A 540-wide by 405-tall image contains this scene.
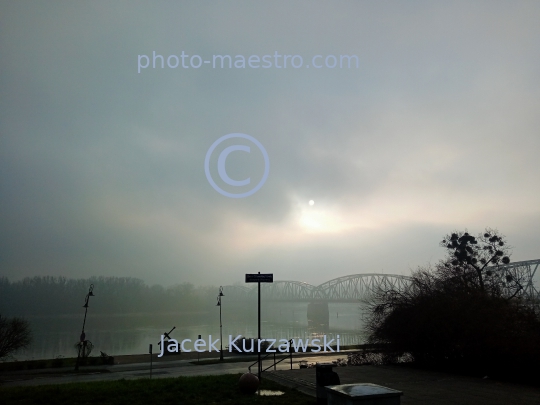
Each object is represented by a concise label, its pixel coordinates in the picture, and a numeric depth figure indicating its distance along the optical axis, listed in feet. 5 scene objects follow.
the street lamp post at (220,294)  116.96
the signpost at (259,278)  43.21
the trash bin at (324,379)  30.68
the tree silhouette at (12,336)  92.02
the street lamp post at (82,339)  78.07
